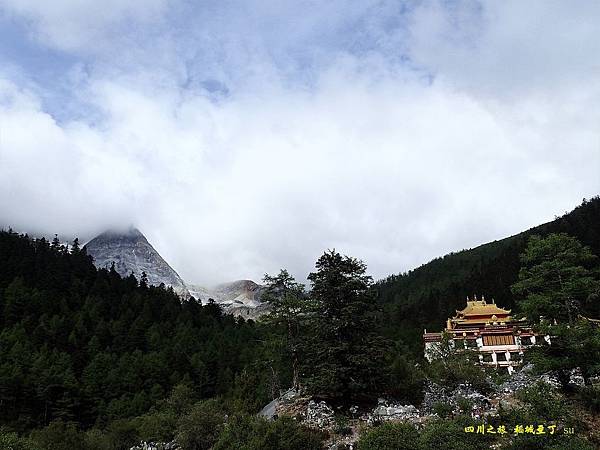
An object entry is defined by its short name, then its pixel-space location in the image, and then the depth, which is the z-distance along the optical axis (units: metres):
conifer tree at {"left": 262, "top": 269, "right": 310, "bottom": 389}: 26.34
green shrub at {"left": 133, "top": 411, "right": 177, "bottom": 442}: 28.09
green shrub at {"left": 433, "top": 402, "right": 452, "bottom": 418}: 19.72
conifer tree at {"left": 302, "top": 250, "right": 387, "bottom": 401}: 21.80
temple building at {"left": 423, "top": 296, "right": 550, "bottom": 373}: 47.16
